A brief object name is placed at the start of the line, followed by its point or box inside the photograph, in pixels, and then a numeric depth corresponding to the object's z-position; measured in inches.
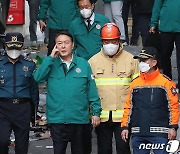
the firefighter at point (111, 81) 693.5
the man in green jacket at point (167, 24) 890.9
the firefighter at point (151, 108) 642.0
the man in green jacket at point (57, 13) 910.3
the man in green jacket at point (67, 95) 671.0
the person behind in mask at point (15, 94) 696.5
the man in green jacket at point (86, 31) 797.6
